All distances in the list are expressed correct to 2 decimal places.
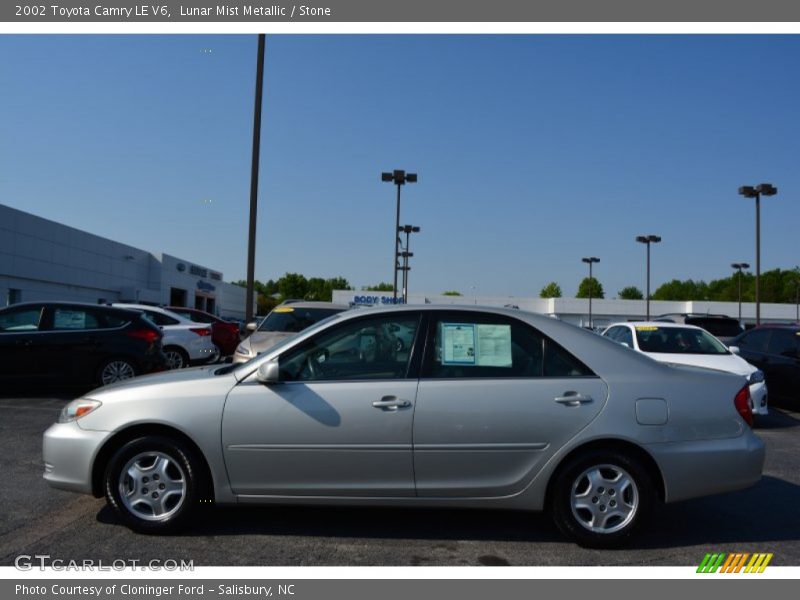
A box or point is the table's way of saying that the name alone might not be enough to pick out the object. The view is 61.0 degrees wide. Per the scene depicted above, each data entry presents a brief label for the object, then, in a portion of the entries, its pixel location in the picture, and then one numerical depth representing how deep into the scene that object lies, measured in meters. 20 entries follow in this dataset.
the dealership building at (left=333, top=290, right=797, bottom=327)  67.69
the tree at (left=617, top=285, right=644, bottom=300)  136.75
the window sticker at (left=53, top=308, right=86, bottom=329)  10.50
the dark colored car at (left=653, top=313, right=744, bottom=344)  16.72
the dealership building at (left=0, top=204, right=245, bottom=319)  33.53
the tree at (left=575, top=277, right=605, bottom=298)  136.12
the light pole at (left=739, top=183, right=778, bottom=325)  28.69
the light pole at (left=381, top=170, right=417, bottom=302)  27.20
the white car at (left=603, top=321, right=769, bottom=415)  9.91
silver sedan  4.34
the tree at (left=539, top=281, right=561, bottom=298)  135.74
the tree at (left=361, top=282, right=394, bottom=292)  139.12
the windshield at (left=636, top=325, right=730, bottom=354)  10.87
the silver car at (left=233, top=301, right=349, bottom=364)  10.48
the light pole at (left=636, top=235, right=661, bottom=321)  51.09
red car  17.94
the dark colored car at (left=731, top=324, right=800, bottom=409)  10.93
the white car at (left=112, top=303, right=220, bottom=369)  15.10
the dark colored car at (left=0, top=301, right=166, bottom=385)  10.16
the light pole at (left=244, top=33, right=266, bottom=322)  15.06
